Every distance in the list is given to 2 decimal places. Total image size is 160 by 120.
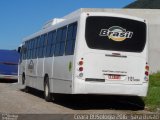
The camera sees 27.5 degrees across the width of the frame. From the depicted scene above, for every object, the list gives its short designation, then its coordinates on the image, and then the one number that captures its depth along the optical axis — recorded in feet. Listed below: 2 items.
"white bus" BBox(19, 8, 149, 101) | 32.12
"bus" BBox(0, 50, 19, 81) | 69.30
